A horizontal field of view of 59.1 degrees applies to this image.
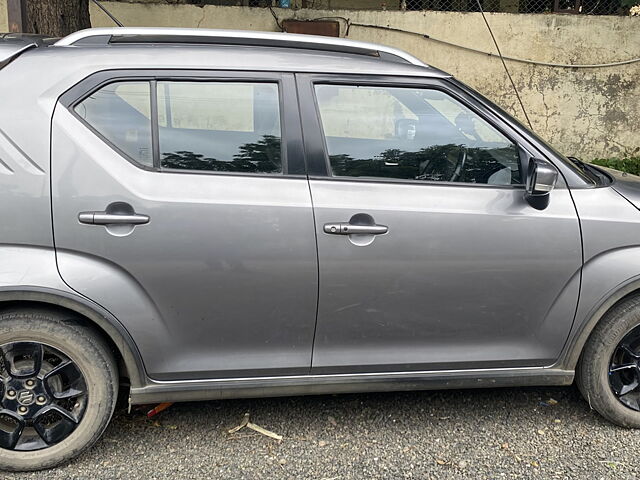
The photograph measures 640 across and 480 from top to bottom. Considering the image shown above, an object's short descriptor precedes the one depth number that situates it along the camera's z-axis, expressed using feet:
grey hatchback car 7.86
